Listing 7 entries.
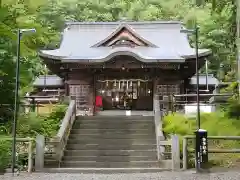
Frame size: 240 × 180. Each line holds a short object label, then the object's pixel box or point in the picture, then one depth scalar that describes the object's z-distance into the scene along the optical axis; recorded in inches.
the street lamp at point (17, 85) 442.3
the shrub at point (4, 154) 452.1
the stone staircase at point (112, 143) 511.8
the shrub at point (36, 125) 554.3
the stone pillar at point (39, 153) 469.7
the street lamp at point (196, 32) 491.0
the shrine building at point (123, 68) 816.9
